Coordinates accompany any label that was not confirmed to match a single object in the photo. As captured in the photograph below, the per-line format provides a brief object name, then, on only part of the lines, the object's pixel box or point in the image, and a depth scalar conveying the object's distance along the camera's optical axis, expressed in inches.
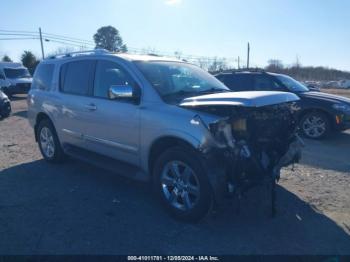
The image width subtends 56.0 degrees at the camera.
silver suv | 141.3
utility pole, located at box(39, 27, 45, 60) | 1682.5
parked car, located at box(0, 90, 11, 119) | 491.2
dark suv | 321.4
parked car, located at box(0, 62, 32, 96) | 827.4
